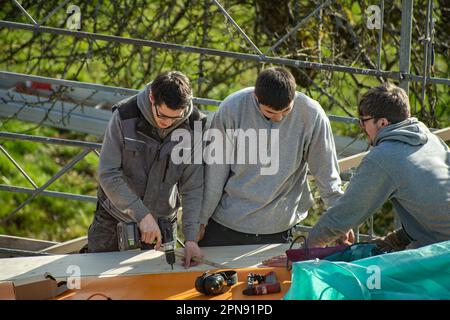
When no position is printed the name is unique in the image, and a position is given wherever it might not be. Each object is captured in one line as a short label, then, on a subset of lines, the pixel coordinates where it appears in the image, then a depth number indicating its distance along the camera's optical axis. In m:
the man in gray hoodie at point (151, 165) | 7.12
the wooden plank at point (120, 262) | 7.05
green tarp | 5.86
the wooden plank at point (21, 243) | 11.23
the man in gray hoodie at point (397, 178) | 6.66
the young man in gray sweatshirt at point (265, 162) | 7.56
